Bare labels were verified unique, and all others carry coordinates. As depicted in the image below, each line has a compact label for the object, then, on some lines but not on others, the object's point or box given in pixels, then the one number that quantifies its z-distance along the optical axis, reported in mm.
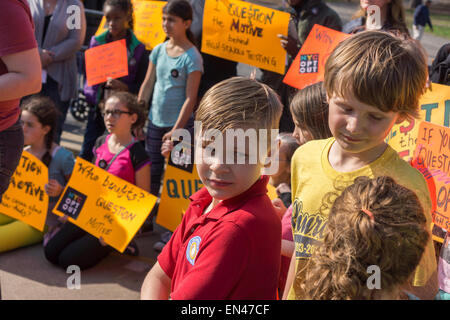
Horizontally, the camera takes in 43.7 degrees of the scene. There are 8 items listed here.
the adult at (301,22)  3908
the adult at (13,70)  2178
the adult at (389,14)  3277
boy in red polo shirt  1357
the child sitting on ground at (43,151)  3967
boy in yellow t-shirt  1605
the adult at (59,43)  4531
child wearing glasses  3699
